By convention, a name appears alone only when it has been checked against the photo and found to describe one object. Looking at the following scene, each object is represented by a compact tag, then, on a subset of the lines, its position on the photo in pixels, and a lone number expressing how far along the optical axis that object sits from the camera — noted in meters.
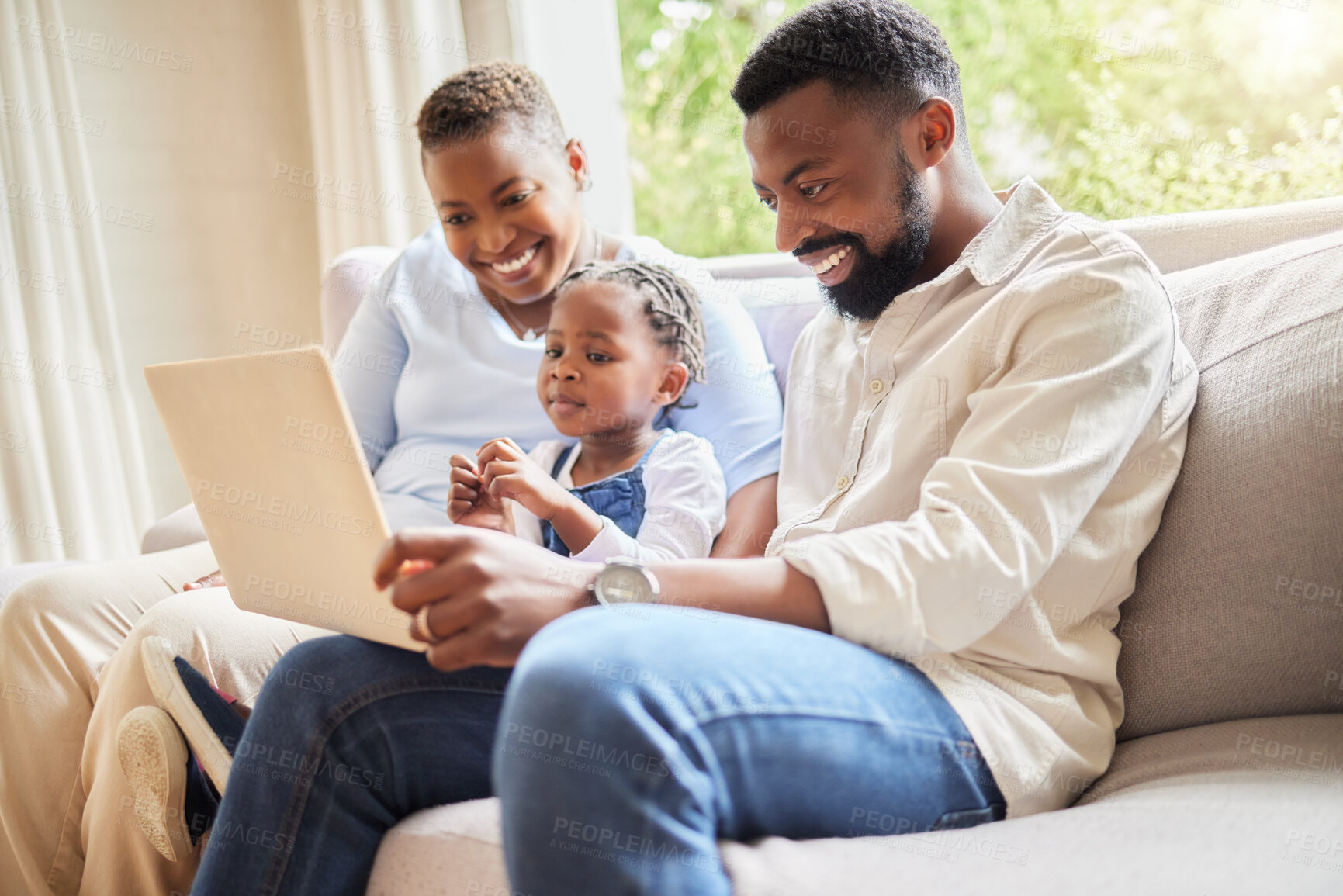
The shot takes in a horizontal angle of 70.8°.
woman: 1.21
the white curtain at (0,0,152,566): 2.54
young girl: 1.22
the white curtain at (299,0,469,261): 2.47
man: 0.68
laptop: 0.82
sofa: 0.71
